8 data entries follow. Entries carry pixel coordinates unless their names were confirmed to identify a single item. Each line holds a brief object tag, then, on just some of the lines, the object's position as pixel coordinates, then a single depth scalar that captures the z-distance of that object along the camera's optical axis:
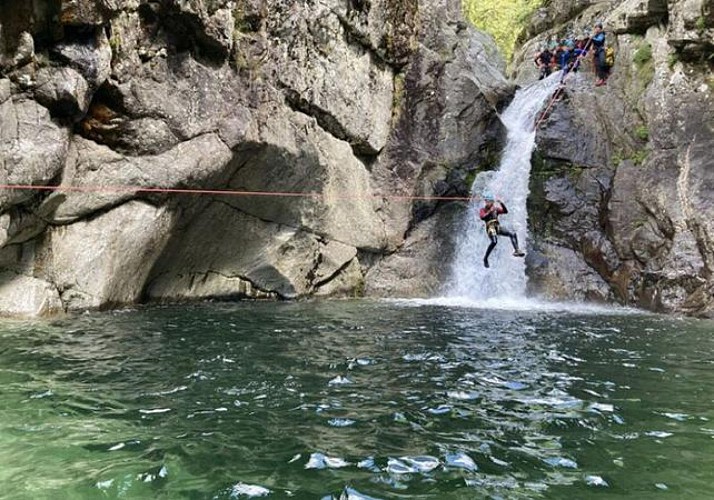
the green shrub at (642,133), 18.71
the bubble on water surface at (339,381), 7.44
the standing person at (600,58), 21.06
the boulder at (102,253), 12.84
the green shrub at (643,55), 19.94
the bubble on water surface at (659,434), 5.61
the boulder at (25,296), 12.11
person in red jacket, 16.53
